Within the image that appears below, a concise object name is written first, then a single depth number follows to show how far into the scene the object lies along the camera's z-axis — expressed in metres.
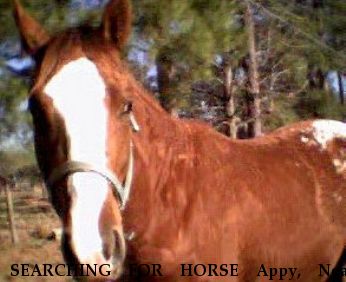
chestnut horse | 1.70
